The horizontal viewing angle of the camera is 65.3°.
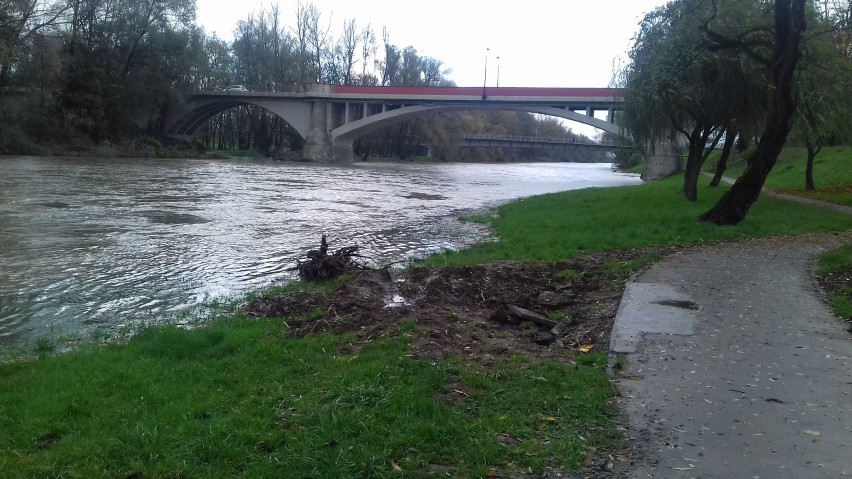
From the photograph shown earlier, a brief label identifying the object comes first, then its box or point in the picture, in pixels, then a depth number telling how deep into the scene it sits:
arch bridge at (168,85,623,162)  58.78
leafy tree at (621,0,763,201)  17.12
